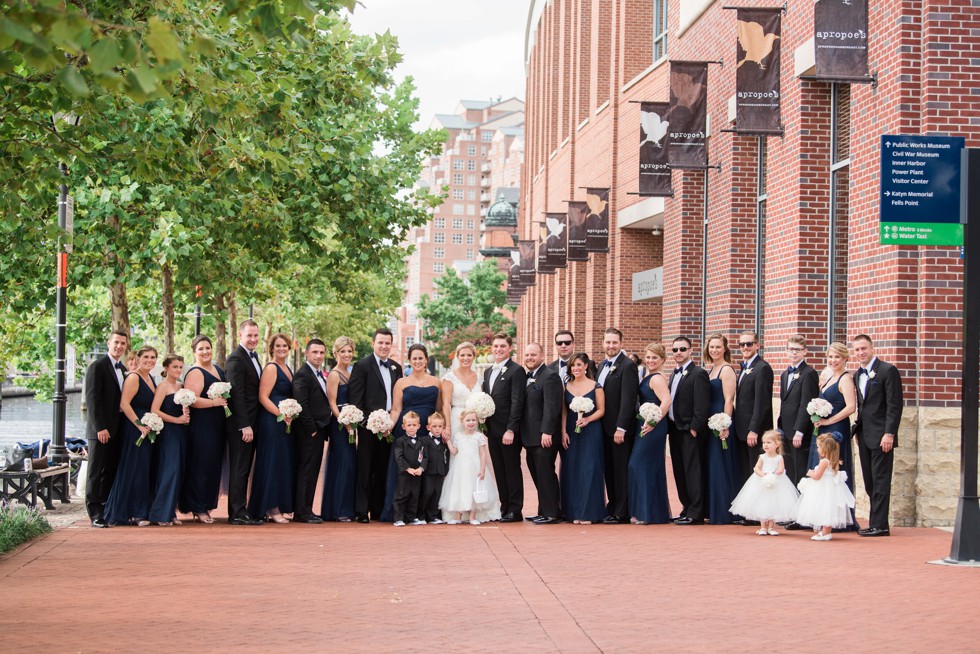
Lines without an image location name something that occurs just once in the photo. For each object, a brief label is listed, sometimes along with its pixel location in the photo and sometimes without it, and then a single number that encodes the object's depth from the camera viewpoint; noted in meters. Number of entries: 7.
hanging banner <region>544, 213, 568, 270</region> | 36.59
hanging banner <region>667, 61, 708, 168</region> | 22.38
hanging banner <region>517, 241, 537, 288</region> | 45.81
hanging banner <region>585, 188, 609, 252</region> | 32.19
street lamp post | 17.33
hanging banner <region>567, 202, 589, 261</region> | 33.28
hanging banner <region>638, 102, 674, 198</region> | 24.44
